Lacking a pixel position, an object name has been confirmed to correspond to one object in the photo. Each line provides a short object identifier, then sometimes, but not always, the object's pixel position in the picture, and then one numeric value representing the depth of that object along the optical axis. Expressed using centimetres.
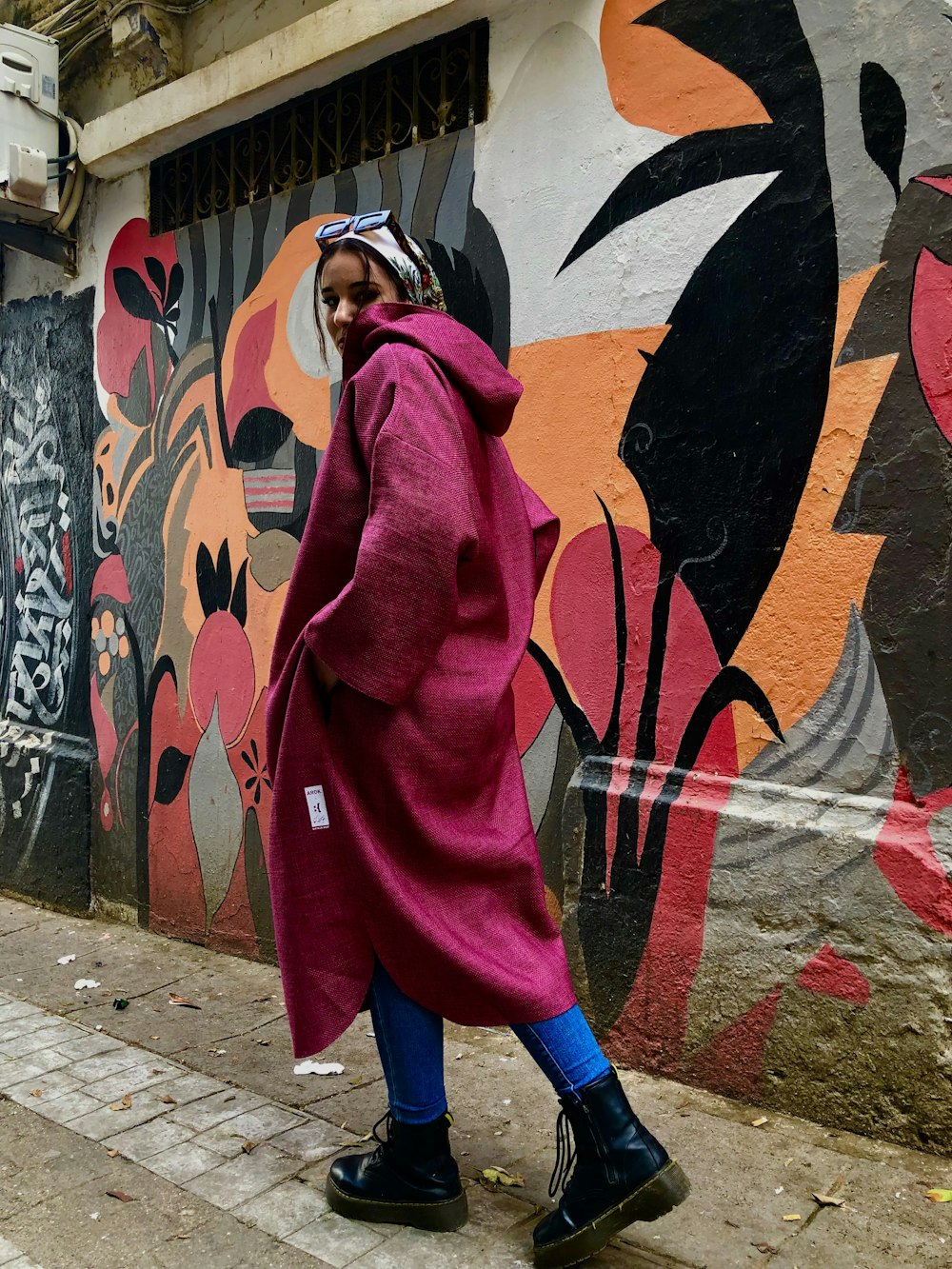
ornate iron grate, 389
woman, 209
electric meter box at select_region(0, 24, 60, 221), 520
